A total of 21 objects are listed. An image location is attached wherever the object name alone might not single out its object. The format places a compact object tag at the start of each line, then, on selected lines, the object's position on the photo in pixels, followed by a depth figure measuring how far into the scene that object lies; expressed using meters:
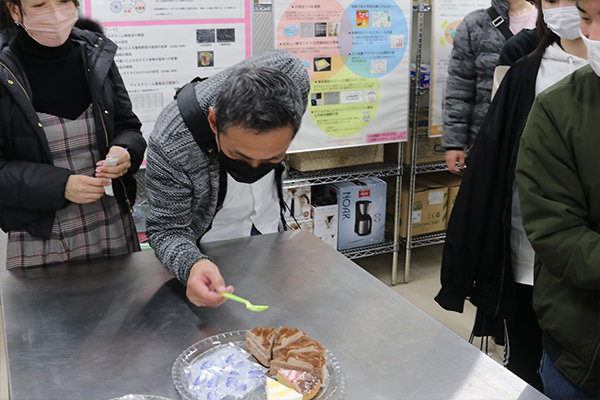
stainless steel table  1.15
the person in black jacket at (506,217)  1.86
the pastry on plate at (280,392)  1.08
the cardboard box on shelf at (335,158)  3.34
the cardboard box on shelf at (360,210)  3.51
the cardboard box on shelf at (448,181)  3.80
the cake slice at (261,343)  1.20
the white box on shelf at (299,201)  3.34
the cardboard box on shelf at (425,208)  3.72
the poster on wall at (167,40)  2.73
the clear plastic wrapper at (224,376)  1.11
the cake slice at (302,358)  1.14
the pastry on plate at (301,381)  1.10
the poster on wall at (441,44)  3.41
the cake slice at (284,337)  1.20
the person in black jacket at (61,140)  1.74
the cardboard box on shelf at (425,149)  3.60
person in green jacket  1.29
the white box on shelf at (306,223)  3.40
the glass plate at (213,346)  1.11
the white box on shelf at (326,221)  3.43
